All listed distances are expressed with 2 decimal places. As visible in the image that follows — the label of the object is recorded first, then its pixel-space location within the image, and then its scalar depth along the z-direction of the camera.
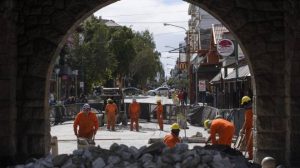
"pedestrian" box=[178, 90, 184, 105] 46.65
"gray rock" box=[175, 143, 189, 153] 9.73
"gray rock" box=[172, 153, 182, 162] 9.37
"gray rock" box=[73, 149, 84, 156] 9.97
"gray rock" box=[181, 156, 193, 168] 9.22
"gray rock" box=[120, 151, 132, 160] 9.70
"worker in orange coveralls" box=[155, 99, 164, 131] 26.50
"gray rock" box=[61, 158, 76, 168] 9.33
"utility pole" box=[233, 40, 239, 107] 24.31
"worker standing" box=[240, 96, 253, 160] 13.53
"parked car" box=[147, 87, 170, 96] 93.47
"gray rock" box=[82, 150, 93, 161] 9.70
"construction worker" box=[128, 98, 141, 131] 26.59
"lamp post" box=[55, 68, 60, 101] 43.94
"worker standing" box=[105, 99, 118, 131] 26.53
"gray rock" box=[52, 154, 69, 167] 9.57
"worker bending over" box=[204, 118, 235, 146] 12.11
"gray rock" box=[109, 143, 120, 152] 10.13
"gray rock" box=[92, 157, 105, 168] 9.34
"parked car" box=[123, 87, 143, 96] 84.75
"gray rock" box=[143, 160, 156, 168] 9.23
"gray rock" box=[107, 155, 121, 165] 9.43
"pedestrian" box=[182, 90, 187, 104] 48.91
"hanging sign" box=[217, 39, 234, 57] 24.56
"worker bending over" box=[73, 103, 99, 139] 13.83
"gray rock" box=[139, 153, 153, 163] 9.47
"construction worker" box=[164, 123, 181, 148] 11.12
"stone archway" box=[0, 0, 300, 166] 11.46
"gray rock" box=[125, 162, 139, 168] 9.23
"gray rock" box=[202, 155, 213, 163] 9.36
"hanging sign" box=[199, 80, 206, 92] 37.97
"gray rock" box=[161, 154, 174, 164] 9.36
